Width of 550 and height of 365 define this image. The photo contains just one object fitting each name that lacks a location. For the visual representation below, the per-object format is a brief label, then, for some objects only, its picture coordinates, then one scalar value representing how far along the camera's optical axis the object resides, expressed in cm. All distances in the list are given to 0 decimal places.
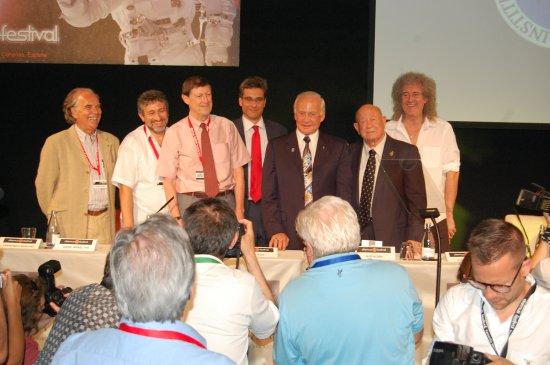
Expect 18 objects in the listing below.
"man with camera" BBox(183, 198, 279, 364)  249
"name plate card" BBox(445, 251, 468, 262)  373
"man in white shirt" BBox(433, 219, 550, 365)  231
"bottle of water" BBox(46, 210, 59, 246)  407
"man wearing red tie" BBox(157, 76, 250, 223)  478
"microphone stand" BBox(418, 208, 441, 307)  319
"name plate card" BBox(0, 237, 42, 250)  395
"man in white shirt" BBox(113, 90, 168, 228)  493
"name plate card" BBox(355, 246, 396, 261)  374
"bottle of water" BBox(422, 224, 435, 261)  378
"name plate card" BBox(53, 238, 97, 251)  392
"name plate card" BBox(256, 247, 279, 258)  380
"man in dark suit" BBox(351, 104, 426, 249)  438
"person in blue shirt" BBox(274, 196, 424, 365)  236
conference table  357
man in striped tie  467
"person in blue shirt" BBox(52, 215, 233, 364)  159
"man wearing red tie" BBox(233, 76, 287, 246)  521
